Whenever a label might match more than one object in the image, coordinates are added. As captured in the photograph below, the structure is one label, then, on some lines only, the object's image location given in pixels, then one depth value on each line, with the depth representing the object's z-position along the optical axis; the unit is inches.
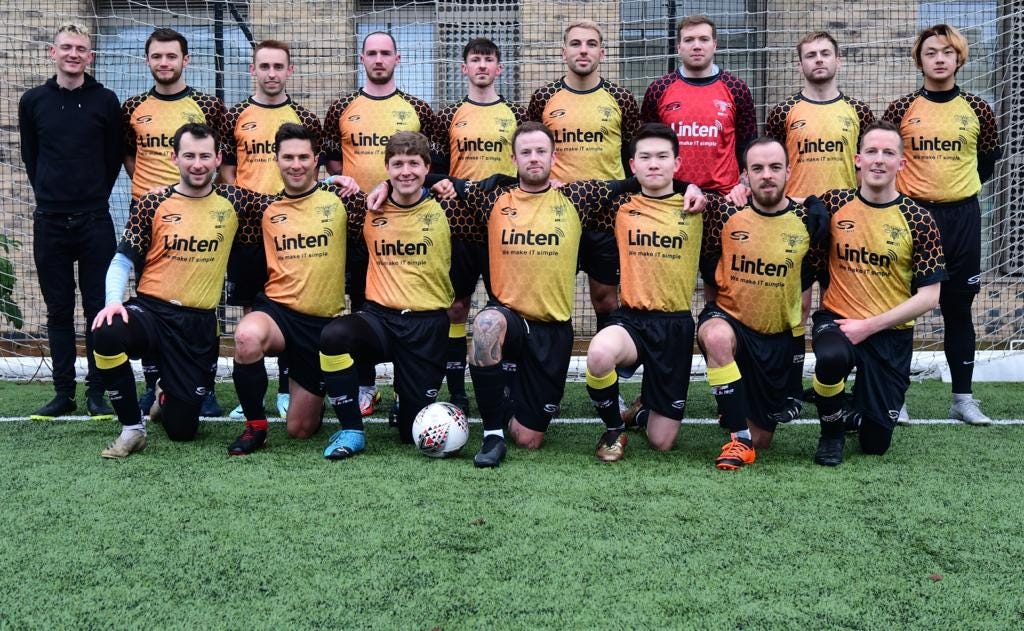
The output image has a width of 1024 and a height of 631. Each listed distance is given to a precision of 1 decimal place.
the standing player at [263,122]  175.8
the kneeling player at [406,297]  148.9
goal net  284.0
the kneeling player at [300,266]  156.0
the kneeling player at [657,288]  147.8
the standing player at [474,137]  172.6
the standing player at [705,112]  166.4
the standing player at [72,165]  175.9
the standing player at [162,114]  174.9
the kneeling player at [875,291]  141.7
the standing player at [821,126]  167.0
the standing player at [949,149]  169.6
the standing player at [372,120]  174.4
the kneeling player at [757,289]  142.2
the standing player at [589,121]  167.3
